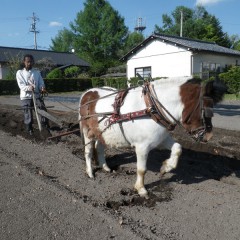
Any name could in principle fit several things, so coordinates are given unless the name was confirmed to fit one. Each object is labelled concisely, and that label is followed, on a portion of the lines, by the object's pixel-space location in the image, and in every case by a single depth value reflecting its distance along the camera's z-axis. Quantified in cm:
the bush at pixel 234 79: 2217
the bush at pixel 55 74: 4088
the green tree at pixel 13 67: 3976
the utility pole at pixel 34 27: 8081
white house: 2839
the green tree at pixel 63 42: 7775
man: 809
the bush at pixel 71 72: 4750
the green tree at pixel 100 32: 6053
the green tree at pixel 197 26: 5788
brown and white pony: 438
